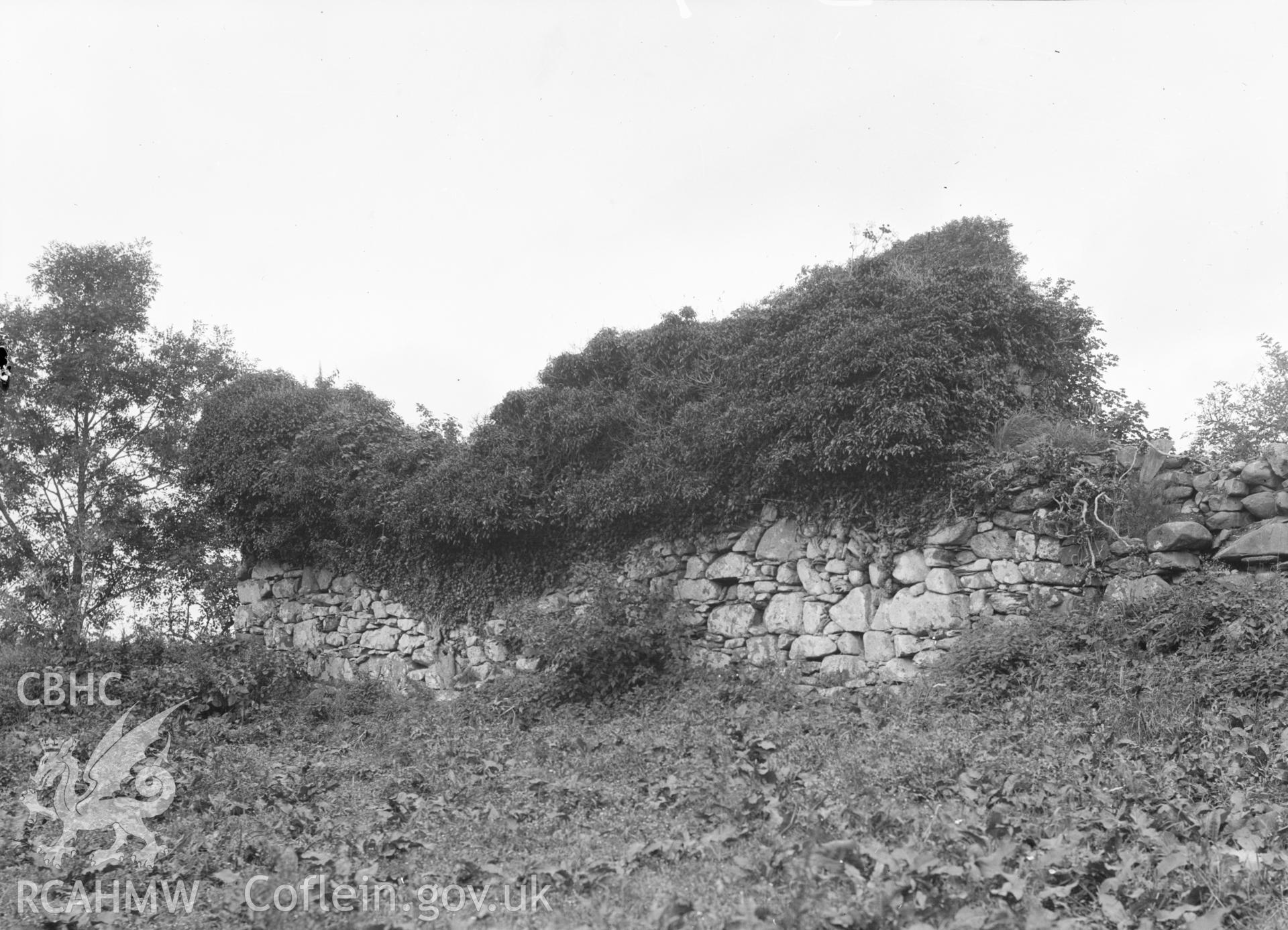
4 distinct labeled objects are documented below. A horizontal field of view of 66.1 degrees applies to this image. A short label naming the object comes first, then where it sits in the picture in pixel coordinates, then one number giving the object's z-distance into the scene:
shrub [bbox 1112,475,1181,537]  8.43
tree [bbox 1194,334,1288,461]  13.96
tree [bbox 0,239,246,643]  16.36
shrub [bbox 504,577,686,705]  9.91
